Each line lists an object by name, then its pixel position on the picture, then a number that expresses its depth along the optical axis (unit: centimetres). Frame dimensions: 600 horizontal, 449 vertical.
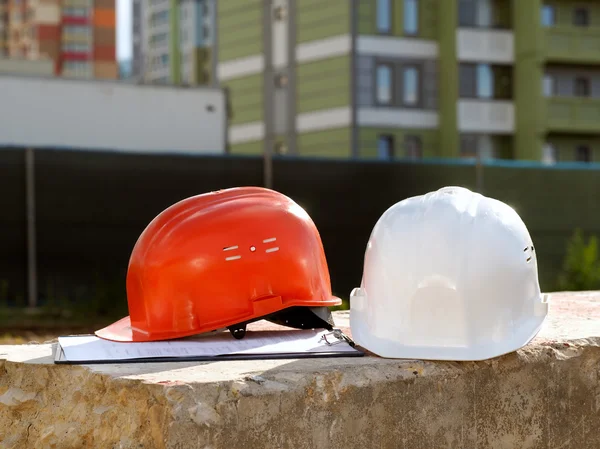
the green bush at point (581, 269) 1448
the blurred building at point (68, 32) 10762
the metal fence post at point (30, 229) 1338
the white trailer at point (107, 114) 2409
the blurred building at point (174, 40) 7507
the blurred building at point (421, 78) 3481
